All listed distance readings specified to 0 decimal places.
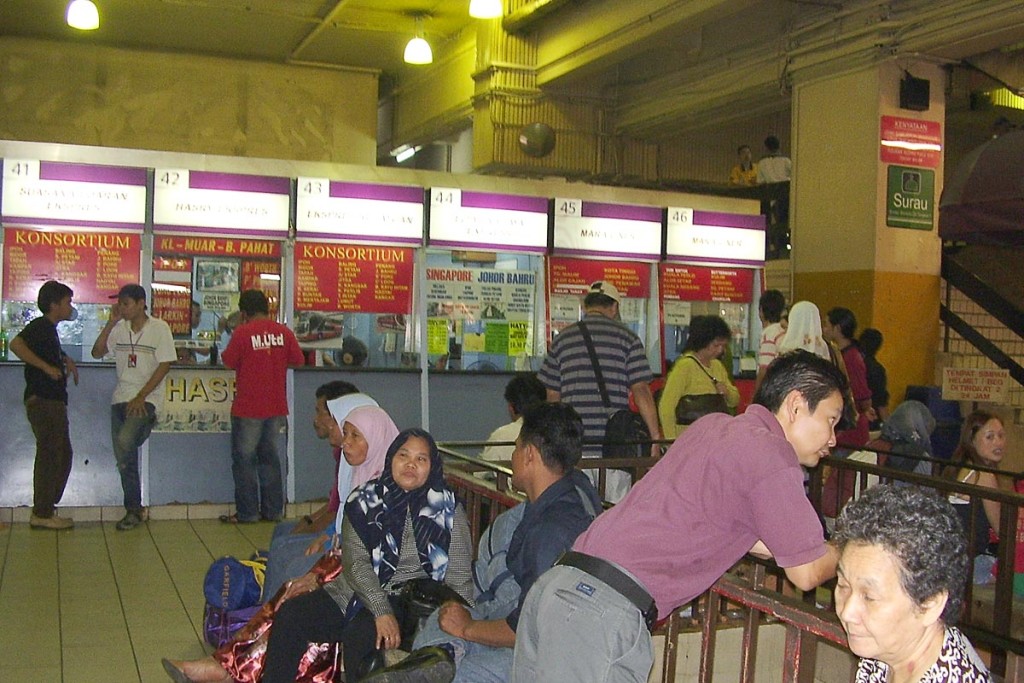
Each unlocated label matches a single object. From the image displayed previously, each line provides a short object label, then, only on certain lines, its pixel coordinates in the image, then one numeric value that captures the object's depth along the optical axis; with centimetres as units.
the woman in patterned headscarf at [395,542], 404
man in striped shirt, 646
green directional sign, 1032
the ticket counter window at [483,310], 920
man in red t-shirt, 809
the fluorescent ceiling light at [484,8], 1054
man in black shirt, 758
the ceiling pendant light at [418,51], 1245
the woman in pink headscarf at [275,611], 443
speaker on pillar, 1027
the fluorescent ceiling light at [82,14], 1078
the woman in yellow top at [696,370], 673
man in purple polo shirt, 235
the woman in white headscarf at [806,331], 694
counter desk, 801
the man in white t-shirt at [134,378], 790
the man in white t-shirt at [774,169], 1431
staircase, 1087
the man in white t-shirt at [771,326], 773
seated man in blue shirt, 314
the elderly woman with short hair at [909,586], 192
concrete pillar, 1028
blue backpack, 518
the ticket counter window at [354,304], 880
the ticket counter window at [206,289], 857
